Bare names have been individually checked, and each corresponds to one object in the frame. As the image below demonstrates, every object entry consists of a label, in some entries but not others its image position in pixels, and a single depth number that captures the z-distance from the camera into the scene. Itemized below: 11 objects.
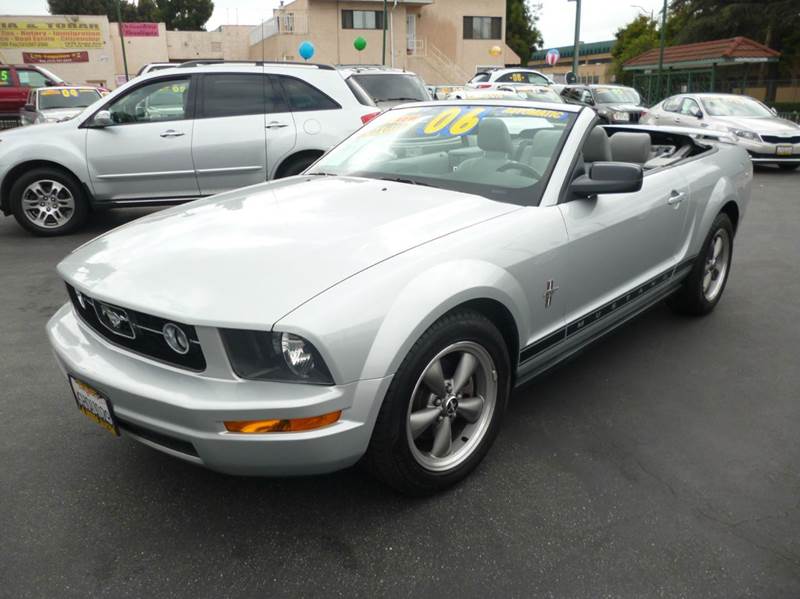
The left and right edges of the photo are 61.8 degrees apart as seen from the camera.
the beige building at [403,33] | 41.09
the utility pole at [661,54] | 28.62
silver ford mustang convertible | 2.12
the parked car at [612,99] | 18.22
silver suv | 7.20
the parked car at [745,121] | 12.36
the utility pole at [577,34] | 26.53
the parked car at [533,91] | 16.84
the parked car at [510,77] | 22.70
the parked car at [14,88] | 21.22
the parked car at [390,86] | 11.05
